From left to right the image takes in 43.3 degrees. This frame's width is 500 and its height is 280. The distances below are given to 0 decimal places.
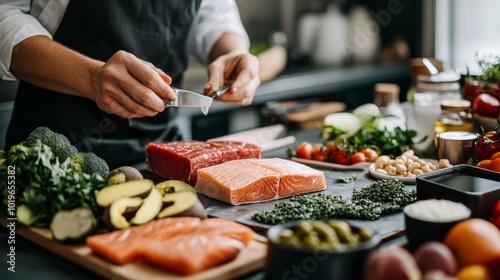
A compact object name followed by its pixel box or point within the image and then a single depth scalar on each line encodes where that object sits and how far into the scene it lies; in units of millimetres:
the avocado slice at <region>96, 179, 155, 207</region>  1532
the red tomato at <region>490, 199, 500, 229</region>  1473
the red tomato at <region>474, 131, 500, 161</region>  1940
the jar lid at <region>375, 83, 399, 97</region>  2628
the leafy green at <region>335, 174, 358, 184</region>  2047
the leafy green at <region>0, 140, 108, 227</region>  1533
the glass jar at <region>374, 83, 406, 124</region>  2617
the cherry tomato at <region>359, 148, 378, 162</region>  2217
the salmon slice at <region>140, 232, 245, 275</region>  1305
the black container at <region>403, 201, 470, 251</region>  1354
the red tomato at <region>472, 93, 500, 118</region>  2143
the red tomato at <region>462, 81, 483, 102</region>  2327
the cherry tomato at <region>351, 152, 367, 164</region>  2197
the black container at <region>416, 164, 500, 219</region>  1520
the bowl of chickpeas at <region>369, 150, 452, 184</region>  1991
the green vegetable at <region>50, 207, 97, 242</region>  1488
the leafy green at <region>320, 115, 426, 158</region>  2285
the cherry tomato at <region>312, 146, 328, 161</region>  2281
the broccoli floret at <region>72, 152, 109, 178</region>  1794
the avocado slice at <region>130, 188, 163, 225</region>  1528
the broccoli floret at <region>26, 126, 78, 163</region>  1774
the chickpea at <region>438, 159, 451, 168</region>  1979
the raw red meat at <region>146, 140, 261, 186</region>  2084
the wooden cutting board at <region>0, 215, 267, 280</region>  1318
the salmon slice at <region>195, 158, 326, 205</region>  1852
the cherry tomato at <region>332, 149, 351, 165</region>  2223
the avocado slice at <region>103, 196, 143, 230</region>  1495
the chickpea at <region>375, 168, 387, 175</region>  2049
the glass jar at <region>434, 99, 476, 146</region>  2135
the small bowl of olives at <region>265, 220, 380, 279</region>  1204
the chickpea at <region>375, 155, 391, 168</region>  2072
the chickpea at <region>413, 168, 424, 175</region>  1991
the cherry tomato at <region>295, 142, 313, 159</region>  2316
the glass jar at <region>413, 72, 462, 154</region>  2324
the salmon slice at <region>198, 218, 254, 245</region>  1445
